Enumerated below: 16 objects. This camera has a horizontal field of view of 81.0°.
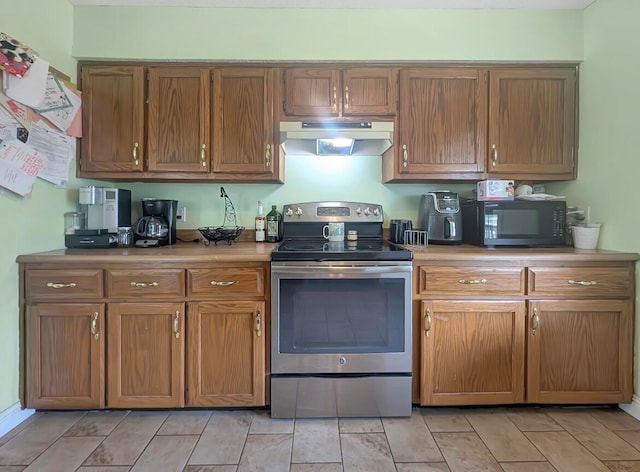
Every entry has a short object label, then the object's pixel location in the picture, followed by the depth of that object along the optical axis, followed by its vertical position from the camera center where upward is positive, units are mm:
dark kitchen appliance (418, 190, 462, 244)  2307 +70
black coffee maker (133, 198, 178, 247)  2281 +17
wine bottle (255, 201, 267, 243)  2498 -5
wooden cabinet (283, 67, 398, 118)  2250 +820
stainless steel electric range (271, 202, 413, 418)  1879 -542
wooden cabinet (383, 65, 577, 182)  2258 +654
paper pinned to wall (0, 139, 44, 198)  1747 +292
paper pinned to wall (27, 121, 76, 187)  1923 +412
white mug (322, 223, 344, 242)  2451 -22
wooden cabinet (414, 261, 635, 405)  1919 -542
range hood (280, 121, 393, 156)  2074 +537
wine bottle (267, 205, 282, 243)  2500 +2
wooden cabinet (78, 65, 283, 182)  2232 +639
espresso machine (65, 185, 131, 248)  2182 +50
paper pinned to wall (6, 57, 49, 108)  1766 +684
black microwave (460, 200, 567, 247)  2193 +35
